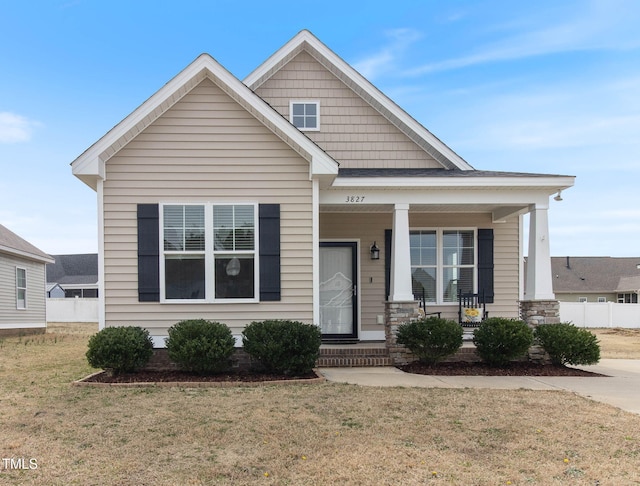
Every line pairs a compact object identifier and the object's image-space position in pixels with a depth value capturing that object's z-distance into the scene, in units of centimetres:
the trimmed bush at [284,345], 764
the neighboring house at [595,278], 3625
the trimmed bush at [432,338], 850
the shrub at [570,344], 861
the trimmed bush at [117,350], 754
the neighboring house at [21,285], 1784
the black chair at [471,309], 984
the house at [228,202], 824
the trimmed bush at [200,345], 756
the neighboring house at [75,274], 4134
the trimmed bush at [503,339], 855
